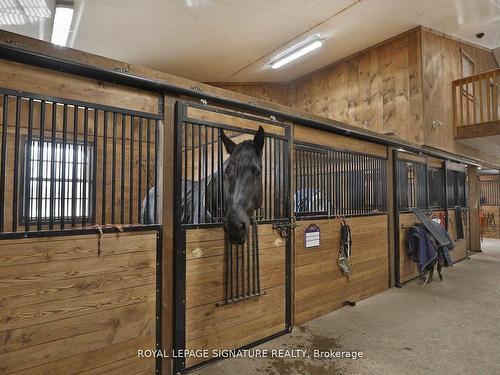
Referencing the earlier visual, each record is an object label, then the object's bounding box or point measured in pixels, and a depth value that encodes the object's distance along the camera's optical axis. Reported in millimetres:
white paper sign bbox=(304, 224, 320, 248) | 2721
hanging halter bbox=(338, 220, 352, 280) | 3061
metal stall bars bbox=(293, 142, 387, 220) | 2836
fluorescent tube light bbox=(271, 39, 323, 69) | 5180
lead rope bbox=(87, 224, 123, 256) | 1559
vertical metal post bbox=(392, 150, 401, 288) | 3854
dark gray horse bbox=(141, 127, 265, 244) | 1646
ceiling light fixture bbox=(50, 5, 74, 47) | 3685
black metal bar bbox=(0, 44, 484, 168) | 1364
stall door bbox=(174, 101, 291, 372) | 1880
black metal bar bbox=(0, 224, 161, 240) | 1328
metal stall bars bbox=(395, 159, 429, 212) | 4082
